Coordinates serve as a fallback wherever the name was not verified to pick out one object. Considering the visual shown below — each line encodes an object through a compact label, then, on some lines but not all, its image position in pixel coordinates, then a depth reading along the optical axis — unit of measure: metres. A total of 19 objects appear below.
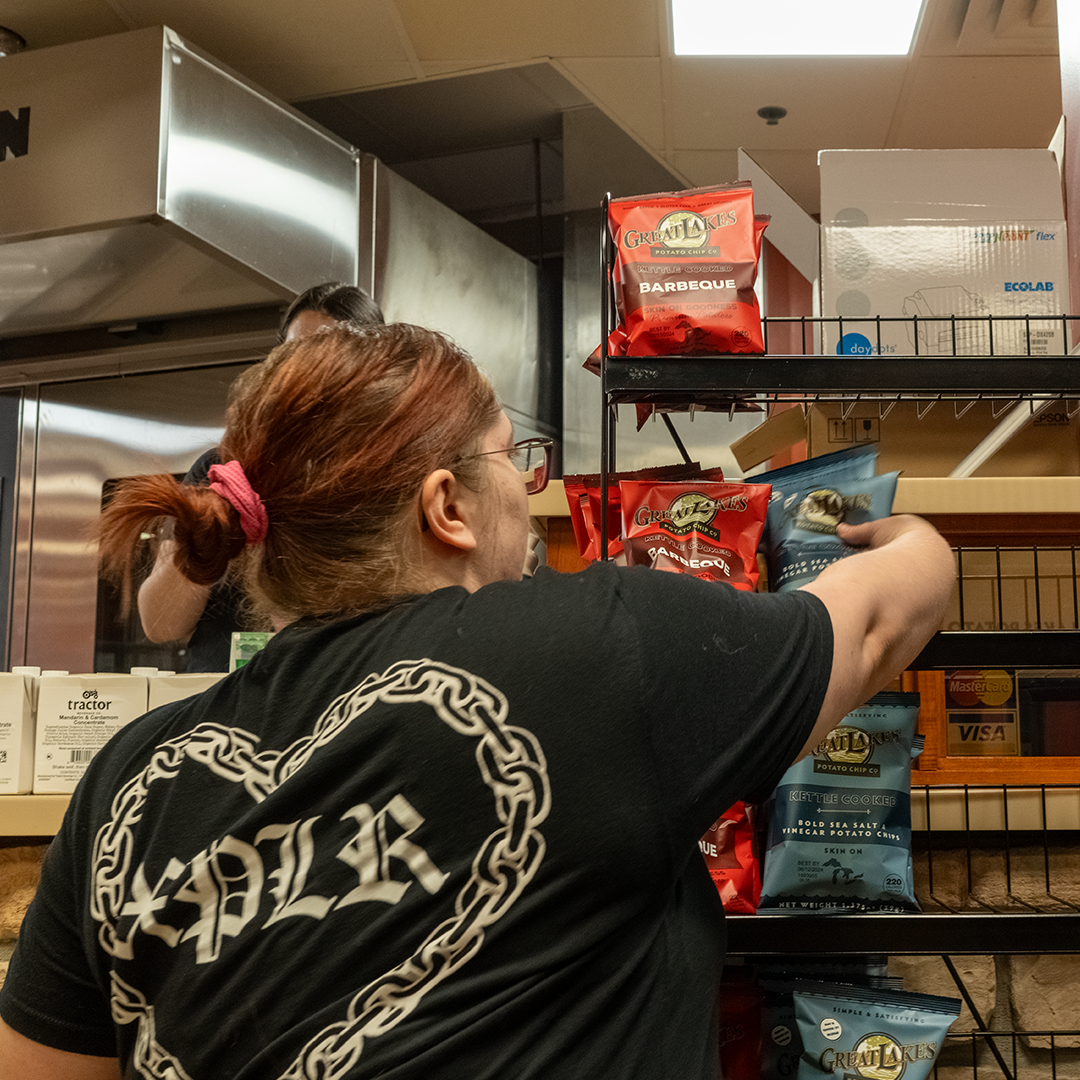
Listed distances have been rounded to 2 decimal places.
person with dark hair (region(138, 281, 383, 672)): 1.69
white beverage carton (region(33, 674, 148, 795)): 1.62
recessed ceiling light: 2.58
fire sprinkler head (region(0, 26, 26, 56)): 2.72
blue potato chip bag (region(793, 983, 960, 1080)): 1.12
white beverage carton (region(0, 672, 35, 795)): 1.60
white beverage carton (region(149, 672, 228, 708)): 1.66
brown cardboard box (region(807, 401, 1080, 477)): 1.46
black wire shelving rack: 1.10
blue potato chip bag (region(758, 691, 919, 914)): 1.14
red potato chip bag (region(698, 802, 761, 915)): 1.13
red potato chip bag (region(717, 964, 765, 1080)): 1.17
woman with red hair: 0.71
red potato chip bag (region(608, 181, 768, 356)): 1.14
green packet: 1.74
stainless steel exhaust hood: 2.43
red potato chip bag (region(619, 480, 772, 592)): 1.17
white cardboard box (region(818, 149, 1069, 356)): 1.29
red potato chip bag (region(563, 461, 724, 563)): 1.23
